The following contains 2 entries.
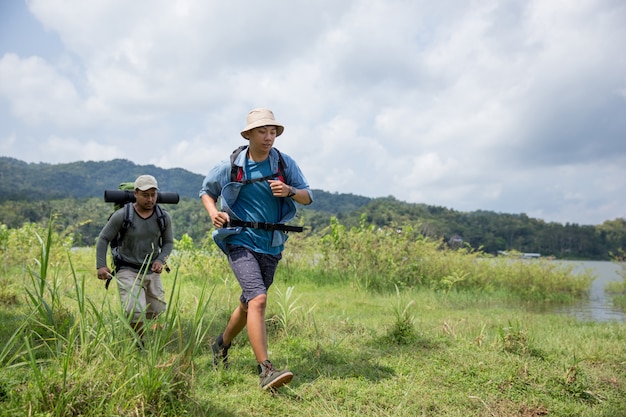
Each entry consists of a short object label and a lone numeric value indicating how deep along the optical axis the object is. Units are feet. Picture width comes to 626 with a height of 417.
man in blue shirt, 13.23
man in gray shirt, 16.53
